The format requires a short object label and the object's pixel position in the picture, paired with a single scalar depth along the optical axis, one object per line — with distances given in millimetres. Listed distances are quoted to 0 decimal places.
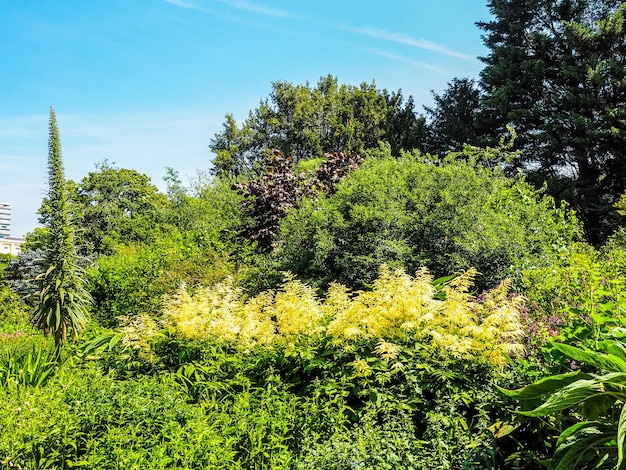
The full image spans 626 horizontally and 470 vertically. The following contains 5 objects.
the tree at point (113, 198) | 23638
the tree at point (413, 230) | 6301
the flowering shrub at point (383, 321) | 3408
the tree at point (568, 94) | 17125
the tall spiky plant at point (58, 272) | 5953
